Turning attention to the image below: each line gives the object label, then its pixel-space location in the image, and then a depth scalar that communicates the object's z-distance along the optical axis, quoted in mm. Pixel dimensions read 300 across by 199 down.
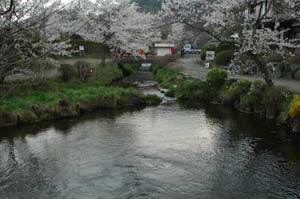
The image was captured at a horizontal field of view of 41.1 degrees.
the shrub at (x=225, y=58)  38938
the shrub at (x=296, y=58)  27703
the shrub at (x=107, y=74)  31475
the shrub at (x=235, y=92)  23203
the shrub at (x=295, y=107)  16589
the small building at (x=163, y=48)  63312
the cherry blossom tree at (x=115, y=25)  35219
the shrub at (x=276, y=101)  18722
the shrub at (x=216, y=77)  25859
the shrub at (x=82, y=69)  30281
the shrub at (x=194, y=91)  26266
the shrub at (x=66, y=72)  29141
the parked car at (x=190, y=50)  72700
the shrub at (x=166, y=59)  47744
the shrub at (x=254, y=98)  21344
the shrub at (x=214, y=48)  43716
